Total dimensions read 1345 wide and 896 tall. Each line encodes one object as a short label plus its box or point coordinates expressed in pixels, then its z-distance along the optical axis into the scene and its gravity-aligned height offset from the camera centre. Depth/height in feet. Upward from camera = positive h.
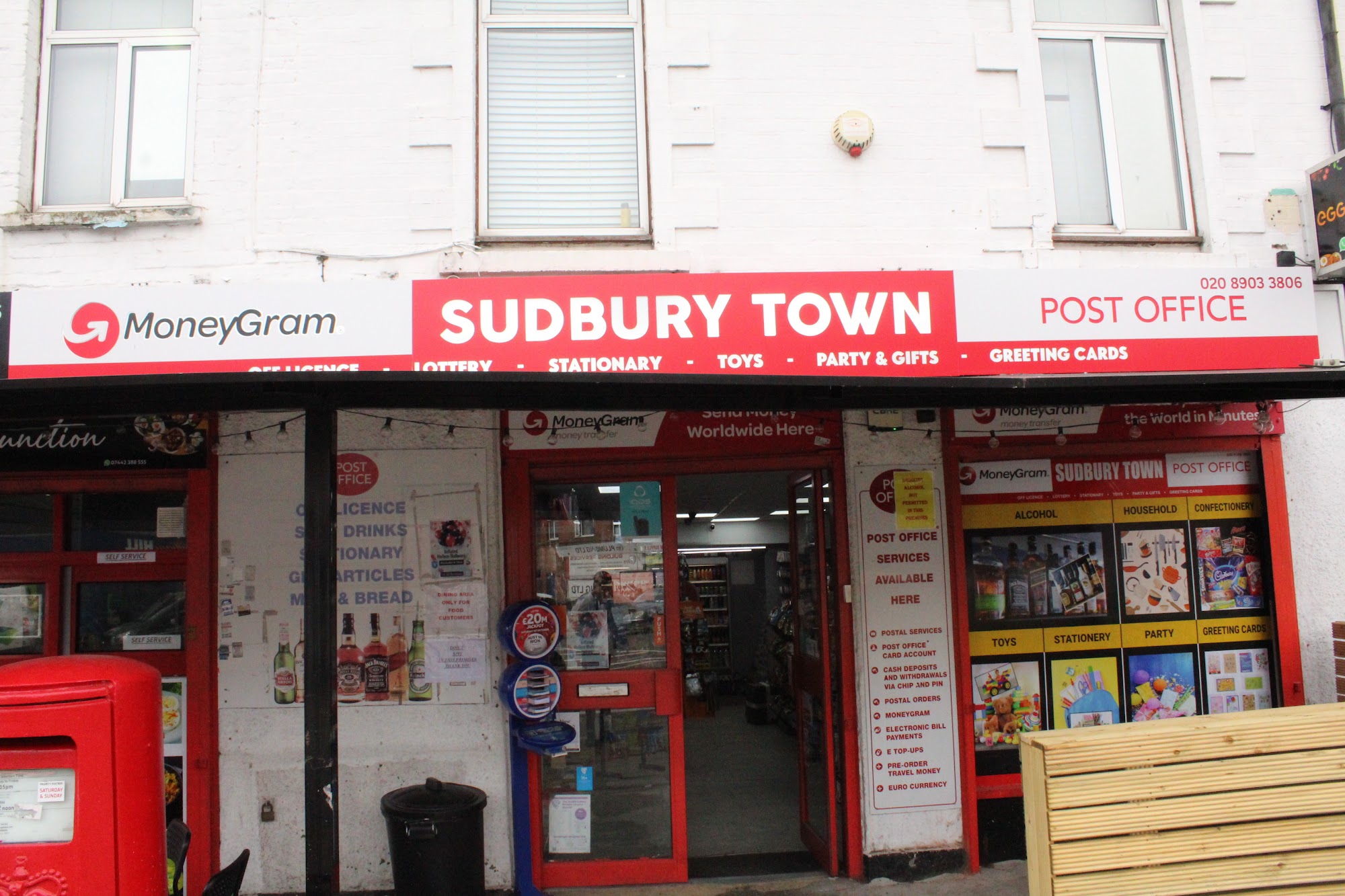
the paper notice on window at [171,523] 18.63 +1.38
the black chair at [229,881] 10.41 -3.31
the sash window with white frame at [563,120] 19.04 +9.53
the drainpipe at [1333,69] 19.25 +10.06
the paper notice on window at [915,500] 18.72 +1.34
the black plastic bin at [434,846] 15.56 -4.41
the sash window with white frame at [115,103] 18.69 +9.96
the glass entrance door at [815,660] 18.81 -1.92
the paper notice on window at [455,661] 17.84 -1.51
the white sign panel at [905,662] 18.12 -1.87
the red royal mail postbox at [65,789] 9.43 -1.97
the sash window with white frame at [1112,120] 19.67 +9.42
